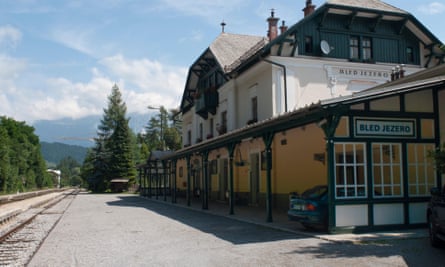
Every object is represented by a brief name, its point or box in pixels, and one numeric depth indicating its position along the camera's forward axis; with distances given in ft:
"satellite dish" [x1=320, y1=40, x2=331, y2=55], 66.85
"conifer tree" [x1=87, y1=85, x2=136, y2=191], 185.47
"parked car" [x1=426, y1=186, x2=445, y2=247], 27.32
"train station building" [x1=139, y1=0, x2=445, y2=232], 36.94
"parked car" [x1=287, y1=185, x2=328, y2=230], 37.19
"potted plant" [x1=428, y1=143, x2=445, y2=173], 30.40
